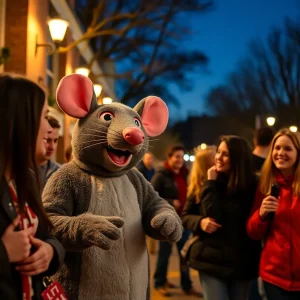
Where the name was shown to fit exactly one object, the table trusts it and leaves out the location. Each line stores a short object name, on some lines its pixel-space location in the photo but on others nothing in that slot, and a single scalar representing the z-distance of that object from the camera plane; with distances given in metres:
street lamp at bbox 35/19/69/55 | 9.66
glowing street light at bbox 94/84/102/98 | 13.92
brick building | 10.33
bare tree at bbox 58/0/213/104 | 21.59
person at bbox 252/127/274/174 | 5.71
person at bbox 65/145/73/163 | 6.01
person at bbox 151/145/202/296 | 6.57
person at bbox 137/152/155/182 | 8.76
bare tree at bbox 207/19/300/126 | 30.95
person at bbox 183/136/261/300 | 3.88
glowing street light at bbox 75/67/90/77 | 12.80
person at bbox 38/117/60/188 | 4.84
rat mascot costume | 2.76
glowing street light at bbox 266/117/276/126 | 24.26
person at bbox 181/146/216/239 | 4.09
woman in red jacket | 3.56
